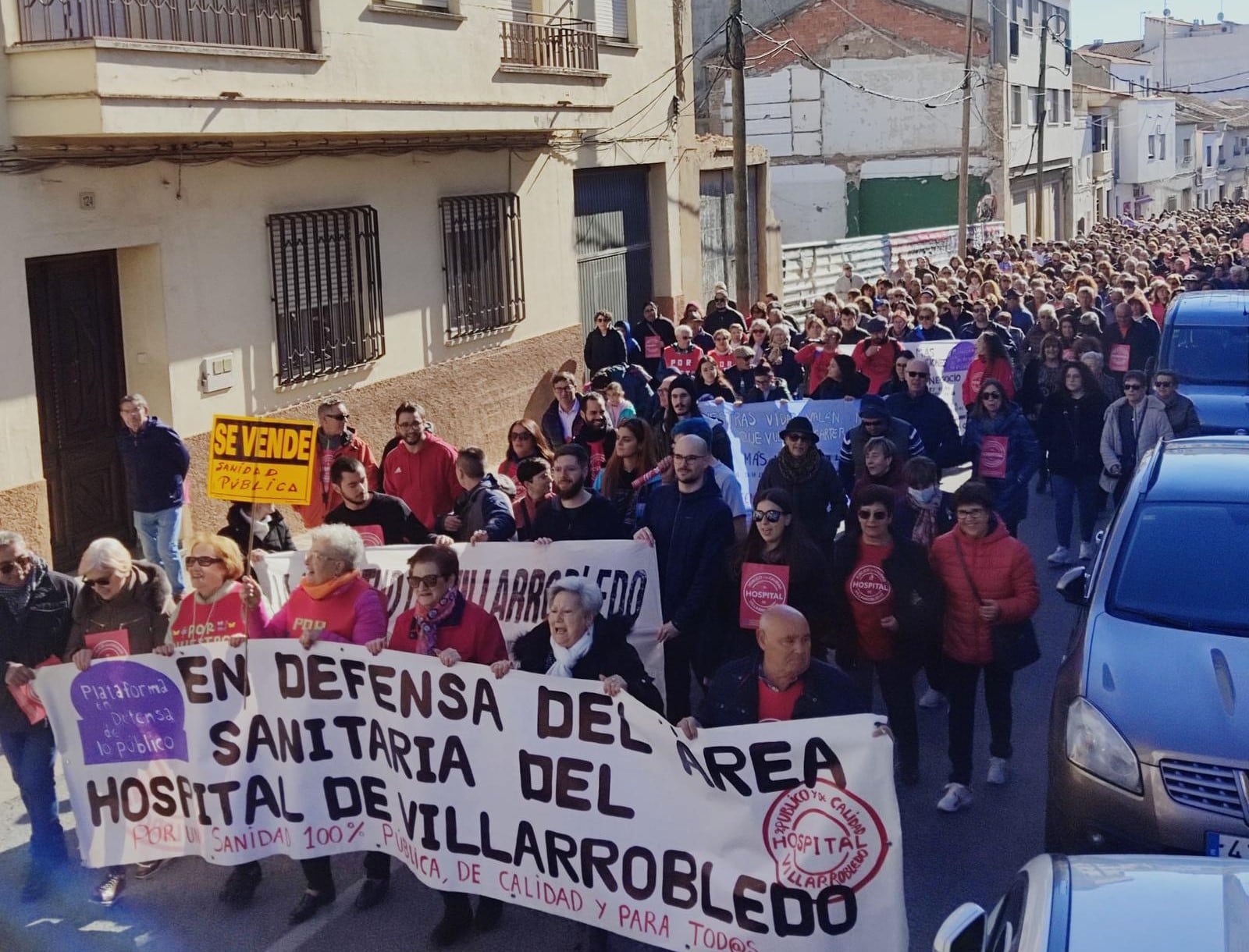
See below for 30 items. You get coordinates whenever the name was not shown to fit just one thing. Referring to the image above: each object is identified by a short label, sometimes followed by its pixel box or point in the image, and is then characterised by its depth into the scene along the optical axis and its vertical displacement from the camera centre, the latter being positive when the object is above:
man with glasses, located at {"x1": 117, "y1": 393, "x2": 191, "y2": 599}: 10.78 -1.47
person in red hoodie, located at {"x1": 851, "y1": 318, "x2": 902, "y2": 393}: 14.22 -1.22
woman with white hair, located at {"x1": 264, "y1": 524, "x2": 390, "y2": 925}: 6.50 -1.50
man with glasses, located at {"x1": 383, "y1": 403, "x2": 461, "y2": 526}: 9.89 -1.45
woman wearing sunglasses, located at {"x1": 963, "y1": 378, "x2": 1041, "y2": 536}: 10.43 -1.55
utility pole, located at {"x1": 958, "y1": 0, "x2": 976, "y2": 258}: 36.38 +1.15
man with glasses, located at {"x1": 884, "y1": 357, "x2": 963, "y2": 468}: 11.02 -1.37
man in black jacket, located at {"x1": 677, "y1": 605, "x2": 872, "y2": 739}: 5.62 -1.64
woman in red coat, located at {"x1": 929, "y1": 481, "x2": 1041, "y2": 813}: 7.33 -1.75
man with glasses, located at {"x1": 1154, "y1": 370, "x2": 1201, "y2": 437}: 11.45 -1.43
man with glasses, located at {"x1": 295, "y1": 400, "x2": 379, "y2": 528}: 9.55 -1.30
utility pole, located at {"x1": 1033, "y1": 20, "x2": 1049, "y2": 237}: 45.59 +2.58
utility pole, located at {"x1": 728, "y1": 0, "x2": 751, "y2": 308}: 21.64 +0.79
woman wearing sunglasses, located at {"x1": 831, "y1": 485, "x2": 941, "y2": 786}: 7.39 -1.76
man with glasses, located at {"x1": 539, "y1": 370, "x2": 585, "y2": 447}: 11.83 -1.34
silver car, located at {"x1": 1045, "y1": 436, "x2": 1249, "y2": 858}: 5.46 -1.73
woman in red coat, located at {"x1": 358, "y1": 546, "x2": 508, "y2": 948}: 6.34 -1.54
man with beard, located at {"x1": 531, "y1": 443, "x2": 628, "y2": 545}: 8.10 -1.41
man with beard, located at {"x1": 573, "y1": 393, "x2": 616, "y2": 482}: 10.66 -1.35
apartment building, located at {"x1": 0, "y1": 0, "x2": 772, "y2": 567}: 11.18 +0.23
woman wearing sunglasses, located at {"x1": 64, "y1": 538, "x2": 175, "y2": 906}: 6.66 -1.49
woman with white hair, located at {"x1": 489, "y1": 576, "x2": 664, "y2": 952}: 5.97 -1.56
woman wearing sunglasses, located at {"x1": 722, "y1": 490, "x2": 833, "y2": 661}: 7.20 -1.49
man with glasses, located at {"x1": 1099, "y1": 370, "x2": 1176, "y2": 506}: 11.43 -1.55
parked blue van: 13.17 -1.21
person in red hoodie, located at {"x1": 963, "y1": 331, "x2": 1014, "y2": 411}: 12.72 -1.18
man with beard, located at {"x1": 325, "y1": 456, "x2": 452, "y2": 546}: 8.58 -1.47
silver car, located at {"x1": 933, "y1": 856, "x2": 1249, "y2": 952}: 3.24 -1.49
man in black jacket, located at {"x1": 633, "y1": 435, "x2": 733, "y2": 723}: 7.67 -1.61
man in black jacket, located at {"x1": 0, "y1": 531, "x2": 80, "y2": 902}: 6.68 -1.86
